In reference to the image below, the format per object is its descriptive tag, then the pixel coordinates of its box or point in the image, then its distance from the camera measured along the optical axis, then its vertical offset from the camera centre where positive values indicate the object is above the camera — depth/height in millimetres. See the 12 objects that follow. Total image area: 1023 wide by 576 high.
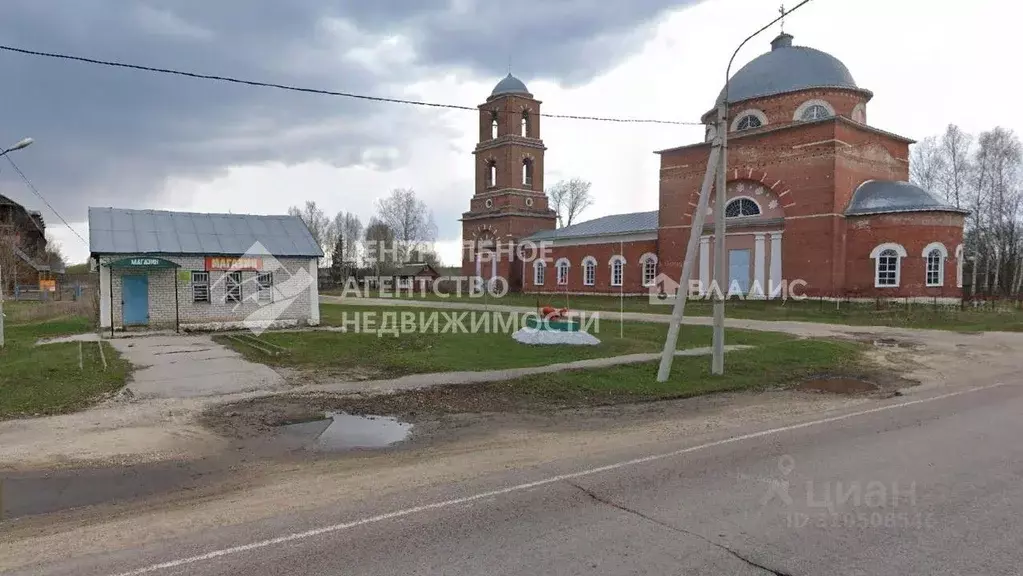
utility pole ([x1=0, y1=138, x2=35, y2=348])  16391 +3704
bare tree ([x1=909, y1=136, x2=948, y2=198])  47250 +8960
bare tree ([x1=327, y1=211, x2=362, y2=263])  88688 +6901
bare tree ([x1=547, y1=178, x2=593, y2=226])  90438 +12537
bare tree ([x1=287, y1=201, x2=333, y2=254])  88056 +8450
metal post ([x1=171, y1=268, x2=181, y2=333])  19891 -1241
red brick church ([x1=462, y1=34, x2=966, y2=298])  29734 +4086
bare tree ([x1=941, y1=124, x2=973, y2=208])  45625 +8881
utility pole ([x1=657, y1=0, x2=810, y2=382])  11383 +700
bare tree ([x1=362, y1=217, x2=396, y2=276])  73944 +4178
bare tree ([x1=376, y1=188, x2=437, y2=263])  82562 +8077
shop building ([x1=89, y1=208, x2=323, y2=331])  19516 +300
